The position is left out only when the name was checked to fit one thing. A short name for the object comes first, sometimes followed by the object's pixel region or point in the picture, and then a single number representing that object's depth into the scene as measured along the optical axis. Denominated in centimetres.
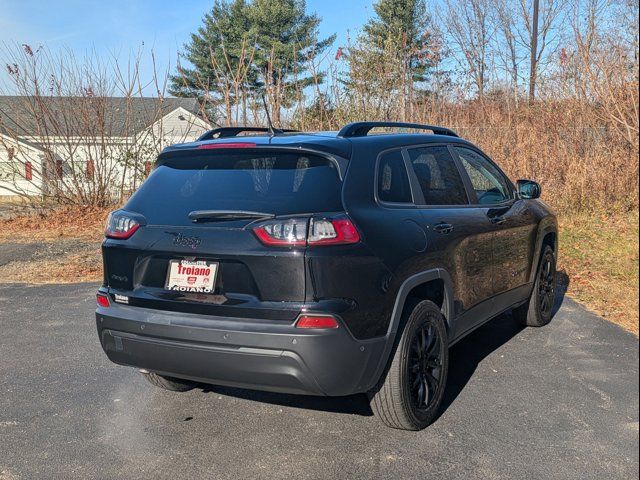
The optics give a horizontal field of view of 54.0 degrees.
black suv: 312
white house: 1525
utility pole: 2191
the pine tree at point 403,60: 1459
